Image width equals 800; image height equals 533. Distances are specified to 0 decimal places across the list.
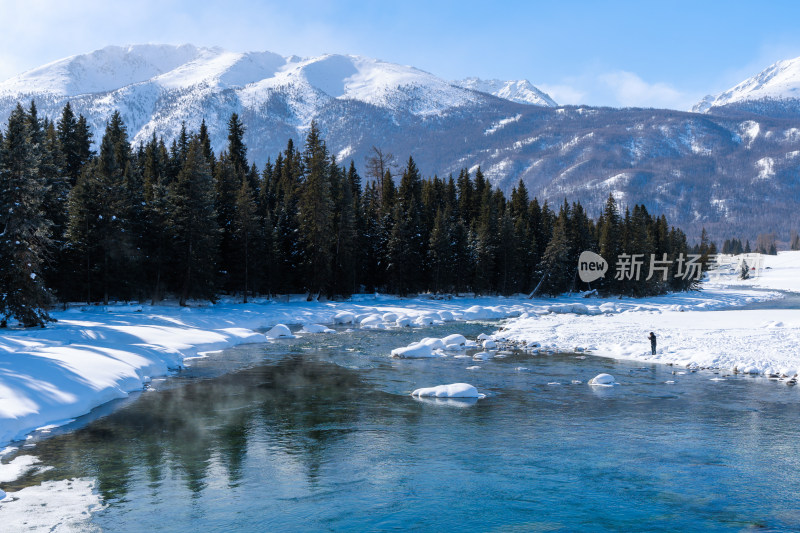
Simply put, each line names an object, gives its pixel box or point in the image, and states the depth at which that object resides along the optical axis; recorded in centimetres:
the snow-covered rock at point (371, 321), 5091
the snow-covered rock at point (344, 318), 5314
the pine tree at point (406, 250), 7250
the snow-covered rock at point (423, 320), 5217
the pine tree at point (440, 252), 7488
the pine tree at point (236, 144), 8488
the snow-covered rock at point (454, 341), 3664
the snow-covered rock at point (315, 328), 4513
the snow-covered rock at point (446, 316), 5623
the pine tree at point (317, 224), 6350
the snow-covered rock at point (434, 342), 3528
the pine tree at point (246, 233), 6009
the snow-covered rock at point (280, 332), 4166
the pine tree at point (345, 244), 6694
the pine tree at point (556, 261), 8225
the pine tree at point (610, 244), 9029
